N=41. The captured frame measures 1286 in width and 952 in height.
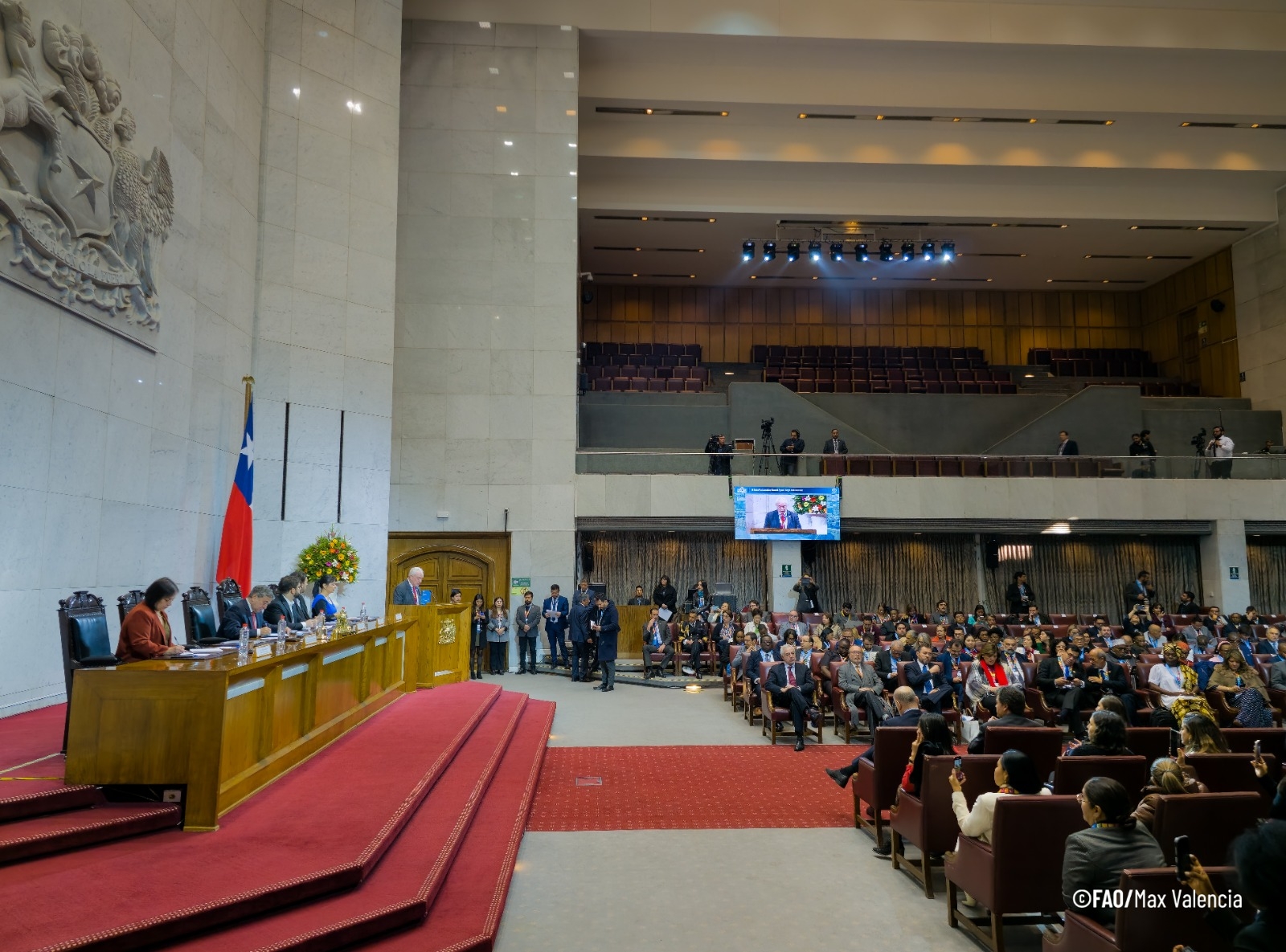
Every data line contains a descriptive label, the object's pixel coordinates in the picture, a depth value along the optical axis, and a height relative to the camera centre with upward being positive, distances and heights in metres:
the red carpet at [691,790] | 6.29 -1.76
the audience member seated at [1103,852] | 3.33 -1.08
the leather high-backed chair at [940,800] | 4.86 -1.28
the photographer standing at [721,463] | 16.81 +2.18
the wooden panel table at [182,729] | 4.46 -0.80
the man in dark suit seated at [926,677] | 8.81 -1.06
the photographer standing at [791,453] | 16.81 +2.39
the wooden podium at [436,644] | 9.98 -0.82
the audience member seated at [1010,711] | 5.75 -0.91
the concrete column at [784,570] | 16.77 +0.07
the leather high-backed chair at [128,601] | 5.97 -0.17
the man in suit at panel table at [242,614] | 6.67 -0.29
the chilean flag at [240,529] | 10.27 +0.58
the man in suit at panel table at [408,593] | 10.53 -0.21
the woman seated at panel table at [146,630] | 5.06 -0.31
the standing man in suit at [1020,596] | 17.17 -0.43
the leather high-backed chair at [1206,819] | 3.87 -1.10
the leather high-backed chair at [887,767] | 5.73 -1.28
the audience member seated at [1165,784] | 3.98 -1.00
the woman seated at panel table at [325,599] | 8.65 -0.23
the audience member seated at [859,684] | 8.80 -1.16
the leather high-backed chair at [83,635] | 4.92 -0.34
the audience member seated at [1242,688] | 6.88 -1.00
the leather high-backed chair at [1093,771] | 4.78 -1.10
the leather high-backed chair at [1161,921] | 3.00 -1.21
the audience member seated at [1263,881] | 2.13 -0.77
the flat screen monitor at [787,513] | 16.48 +1.18
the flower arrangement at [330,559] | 11.68 +0.23
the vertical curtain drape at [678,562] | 17.77 +0.29
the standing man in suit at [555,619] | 14.87 -0.75
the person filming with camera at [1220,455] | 17.45 +2.44
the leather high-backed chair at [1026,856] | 4.07 -1.34
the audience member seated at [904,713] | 6.18 -1.01
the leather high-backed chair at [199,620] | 6.43 -0.34
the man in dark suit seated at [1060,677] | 8.68 -1.08
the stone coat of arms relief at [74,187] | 6.70 +3.39
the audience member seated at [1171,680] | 6.73 -1.08
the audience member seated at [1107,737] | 5.05 -0.96
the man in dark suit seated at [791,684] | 8.93 -1.17
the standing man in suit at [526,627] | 14.64 -0.88
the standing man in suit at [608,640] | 12.84 -0.96
